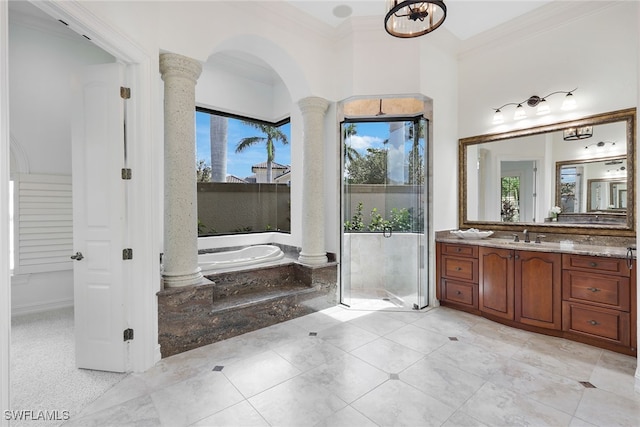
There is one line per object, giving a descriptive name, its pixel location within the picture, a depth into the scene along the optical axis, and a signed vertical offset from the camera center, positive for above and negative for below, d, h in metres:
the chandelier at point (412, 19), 2.10 +1.42
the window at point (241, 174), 4.77 +0.60
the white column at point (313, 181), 3.82 +0.35
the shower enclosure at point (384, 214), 3.95 -0.08
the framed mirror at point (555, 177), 2.99 +0.34
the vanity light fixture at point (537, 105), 3.23 +1.17
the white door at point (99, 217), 2.33 -0.06
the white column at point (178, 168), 2.71 +0.38
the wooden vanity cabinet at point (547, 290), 2.58 -0.84
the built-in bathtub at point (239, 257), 3.42 -0.67
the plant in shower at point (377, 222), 4.28 -0.20
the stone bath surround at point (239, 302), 2.60 -0.98
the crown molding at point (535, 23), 3.08 +2.09
